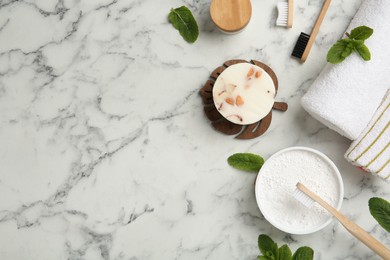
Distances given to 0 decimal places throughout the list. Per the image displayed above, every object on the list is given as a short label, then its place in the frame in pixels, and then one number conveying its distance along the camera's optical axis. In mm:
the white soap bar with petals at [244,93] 1143
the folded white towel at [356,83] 1088
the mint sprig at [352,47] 1073
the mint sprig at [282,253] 1139
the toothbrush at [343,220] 1062
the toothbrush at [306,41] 1200
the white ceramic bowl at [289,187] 1153
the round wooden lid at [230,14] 1159
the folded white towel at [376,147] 1124
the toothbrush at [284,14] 1214
